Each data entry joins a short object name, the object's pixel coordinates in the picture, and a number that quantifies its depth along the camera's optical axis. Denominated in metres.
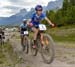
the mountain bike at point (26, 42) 7.30
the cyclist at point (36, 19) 5.55
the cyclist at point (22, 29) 7.66
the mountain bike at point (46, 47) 5.22
